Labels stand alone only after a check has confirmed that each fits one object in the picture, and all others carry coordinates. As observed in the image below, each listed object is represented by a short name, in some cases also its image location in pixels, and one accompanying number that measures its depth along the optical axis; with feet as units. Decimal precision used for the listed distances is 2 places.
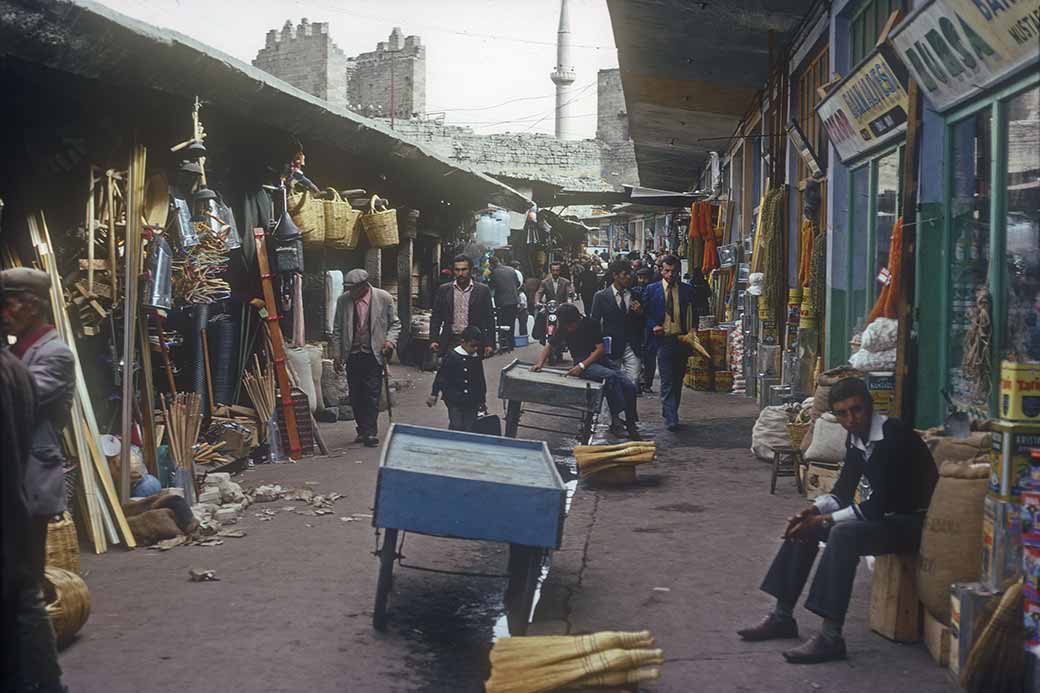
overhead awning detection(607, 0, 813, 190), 41.65
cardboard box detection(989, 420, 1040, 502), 15.74
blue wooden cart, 17.22
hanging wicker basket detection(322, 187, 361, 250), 42.42
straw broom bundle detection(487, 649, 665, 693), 14.74
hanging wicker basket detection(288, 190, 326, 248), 39.75
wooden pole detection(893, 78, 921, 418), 23.56
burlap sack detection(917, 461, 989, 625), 17.22
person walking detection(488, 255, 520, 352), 69.62
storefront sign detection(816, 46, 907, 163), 26.91
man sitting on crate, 17.61
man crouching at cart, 37.63
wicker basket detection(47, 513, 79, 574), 19.44
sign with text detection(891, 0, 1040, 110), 18.34
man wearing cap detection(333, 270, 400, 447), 37.55
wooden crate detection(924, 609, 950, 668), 17.13
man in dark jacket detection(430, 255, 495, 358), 37.83
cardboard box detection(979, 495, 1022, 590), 15.75
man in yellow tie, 42.19
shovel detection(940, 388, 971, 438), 21.22
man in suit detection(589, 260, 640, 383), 40.81
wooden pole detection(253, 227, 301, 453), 36.09
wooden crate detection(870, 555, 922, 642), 18.31
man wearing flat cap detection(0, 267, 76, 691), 14.29
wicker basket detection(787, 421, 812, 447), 31.27
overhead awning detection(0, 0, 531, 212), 21.38
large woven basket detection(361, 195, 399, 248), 46.47
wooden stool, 30.58
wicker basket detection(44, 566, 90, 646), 17.38
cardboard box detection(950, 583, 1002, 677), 15.88
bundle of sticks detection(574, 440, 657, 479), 31.94
